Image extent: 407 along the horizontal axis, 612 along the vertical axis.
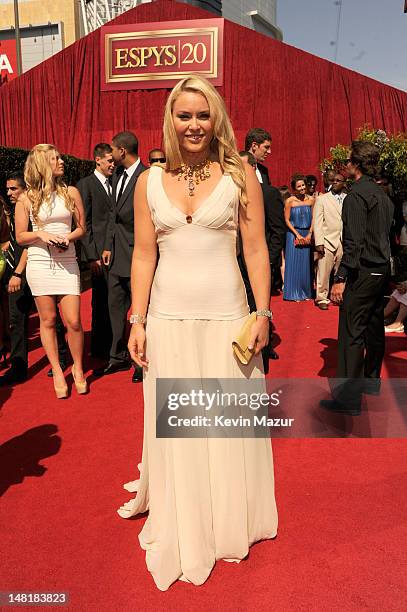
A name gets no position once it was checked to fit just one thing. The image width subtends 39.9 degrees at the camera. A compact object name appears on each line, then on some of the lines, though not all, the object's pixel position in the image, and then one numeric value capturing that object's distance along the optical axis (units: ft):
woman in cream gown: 7.38
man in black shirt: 12.55
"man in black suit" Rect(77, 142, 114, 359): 17.48
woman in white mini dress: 13.94
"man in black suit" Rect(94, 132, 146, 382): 15.78
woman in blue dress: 29.32
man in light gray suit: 26.86
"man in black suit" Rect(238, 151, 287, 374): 15.16
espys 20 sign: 61.67
